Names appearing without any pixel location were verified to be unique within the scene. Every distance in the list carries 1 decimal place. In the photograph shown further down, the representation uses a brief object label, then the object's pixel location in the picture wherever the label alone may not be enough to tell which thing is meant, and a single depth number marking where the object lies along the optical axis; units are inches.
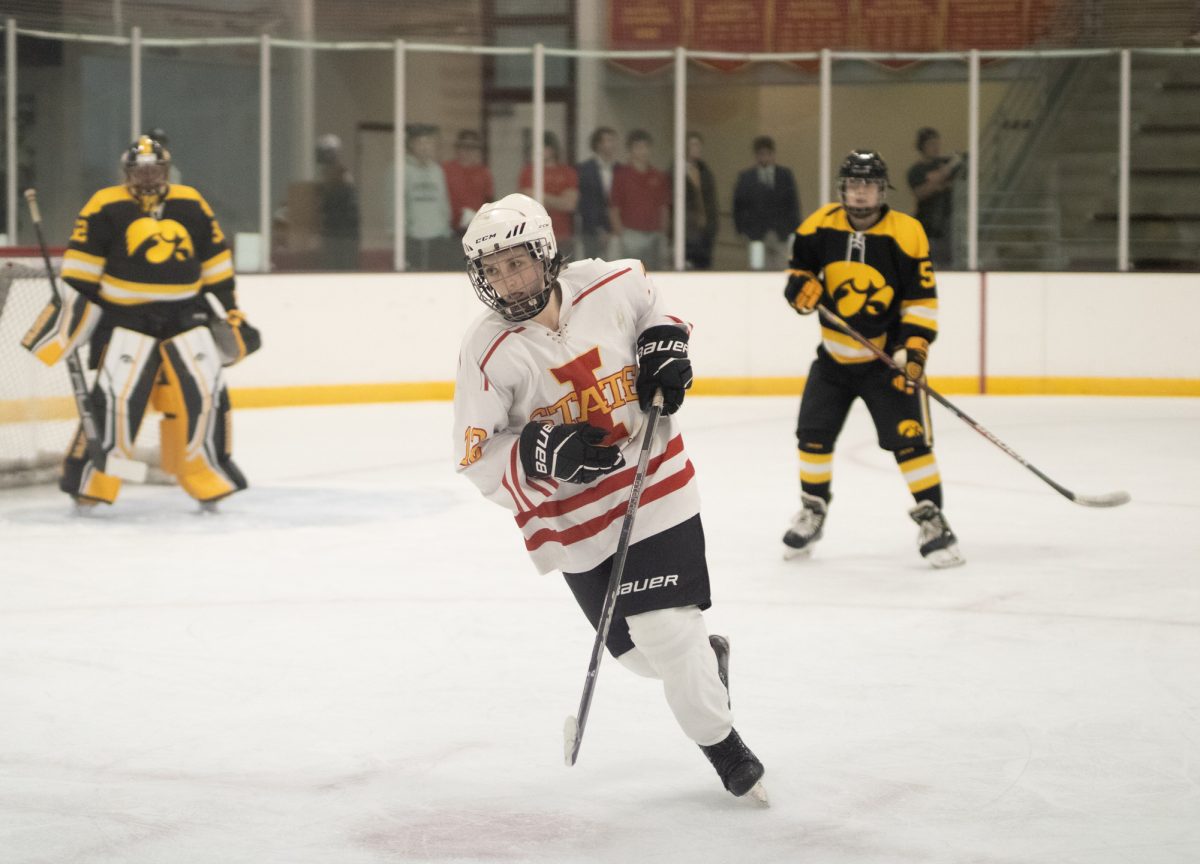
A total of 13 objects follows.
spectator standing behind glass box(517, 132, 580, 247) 708.7
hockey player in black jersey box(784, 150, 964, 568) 354.9
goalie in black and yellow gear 423.5
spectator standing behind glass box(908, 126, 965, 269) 710.5
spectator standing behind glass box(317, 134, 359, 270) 684.1
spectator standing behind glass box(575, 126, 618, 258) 712.4
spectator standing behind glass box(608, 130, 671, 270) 715.4
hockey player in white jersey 194.7
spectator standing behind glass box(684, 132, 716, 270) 716.7
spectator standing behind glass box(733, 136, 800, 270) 716.7
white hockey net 474.9
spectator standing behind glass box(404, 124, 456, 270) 687.1
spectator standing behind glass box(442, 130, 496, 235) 694.5
